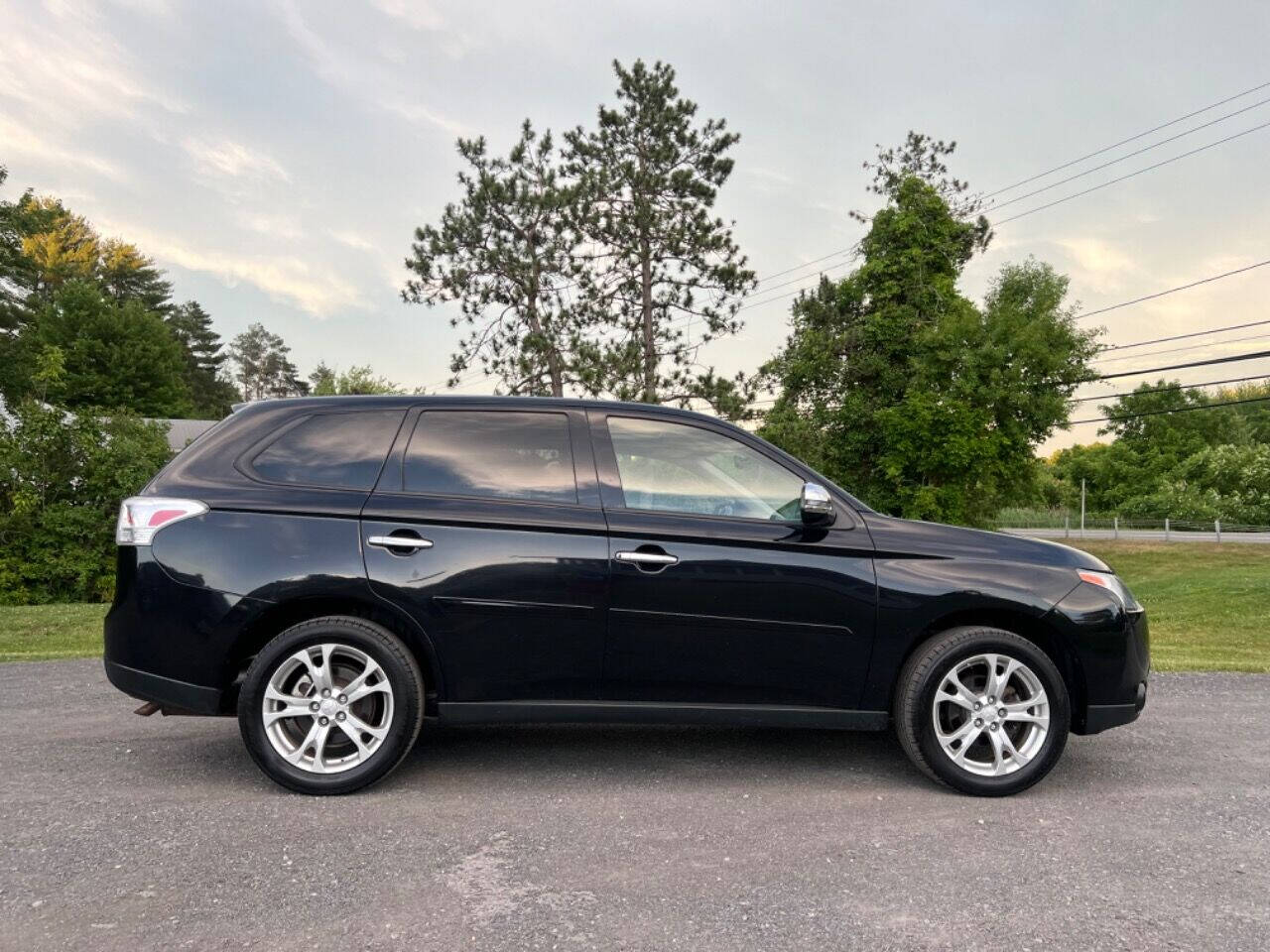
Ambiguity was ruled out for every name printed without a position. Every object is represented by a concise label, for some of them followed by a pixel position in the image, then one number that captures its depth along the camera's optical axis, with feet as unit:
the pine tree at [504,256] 92.43
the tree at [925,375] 114.42
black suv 12.53
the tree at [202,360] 278.26
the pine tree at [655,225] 90.89
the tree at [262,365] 370.73
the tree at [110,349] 178.29
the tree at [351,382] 262.47
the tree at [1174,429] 260.01
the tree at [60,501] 58.18
